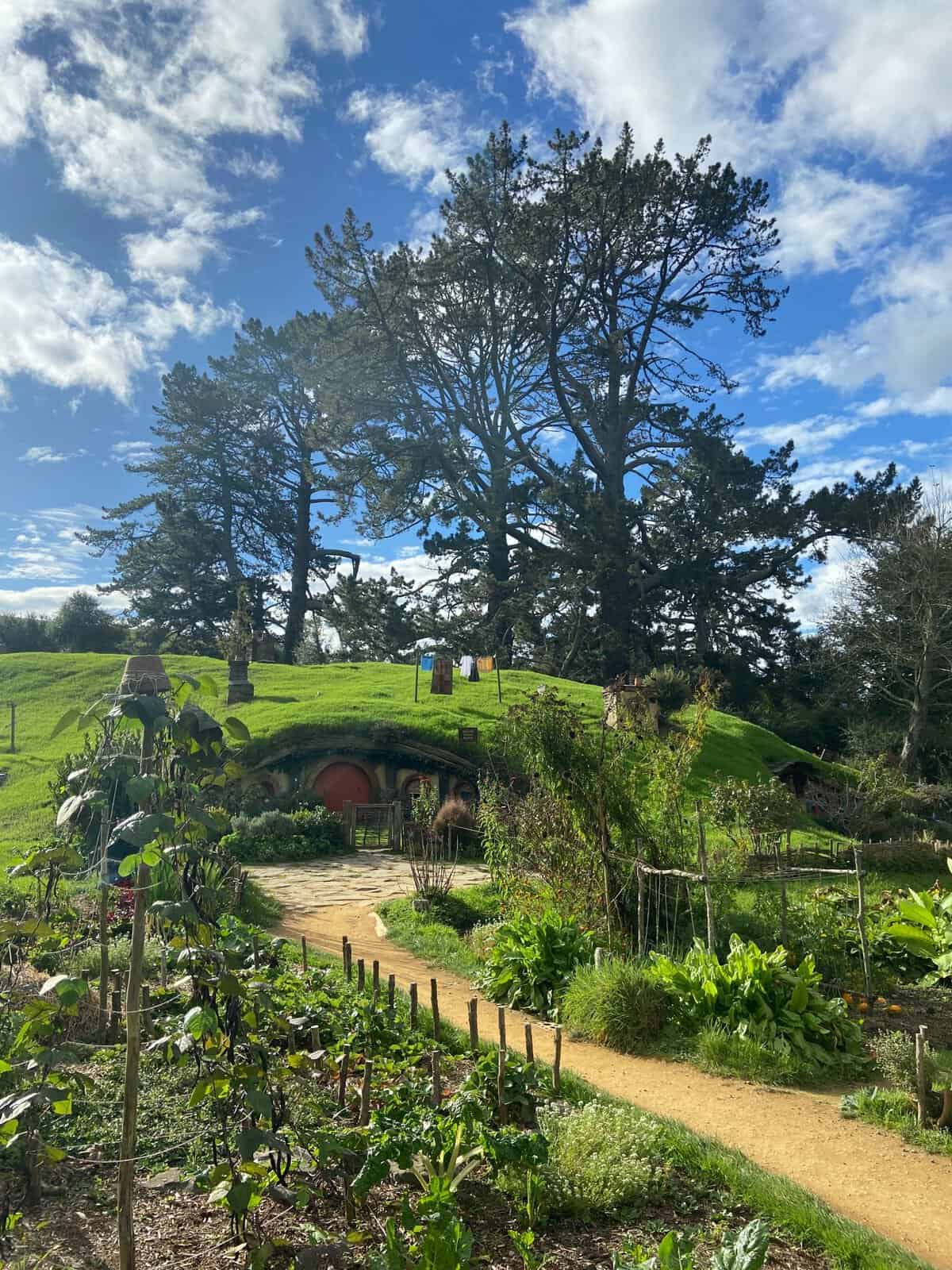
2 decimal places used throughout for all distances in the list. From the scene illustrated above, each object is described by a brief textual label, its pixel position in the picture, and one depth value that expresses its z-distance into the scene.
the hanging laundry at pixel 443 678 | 26.59
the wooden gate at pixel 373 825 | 18.14
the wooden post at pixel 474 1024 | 5.62
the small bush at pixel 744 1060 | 6.22
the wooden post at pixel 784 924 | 7.88
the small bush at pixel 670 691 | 25.11
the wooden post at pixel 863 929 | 7.60
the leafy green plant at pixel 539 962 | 7.91
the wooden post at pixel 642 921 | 8.23
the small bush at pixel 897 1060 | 6.04
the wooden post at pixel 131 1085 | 2.81
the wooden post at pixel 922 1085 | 5.36
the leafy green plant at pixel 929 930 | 8.31
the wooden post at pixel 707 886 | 7.50
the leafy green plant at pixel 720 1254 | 2.97
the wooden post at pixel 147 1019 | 4.46
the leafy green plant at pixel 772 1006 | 6.48
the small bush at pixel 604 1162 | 4.00
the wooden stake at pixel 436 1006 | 6.02
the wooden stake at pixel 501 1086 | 4.69
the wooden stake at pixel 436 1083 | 4.50
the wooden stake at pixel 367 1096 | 4.39
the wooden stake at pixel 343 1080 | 4.74
